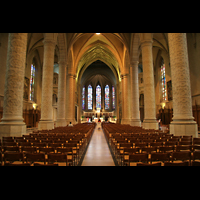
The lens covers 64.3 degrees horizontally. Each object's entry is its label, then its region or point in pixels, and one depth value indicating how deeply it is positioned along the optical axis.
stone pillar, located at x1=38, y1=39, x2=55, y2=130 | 13.28
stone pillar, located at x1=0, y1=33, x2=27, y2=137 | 8.16
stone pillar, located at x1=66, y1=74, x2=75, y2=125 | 25.42
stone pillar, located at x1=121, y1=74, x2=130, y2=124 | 26.84
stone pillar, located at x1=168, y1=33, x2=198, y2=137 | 8.22
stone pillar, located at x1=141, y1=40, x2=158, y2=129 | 13.67
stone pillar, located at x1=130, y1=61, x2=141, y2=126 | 19.91
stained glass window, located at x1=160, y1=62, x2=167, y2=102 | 28.34
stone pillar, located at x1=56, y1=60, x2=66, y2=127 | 19.27
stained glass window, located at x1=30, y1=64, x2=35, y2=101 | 27.11
